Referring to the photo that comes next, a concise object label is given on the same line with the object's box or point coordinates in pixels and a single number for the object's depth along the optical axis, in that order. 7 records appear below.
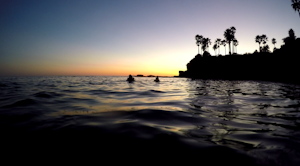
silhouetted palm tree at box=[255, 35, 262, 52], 68.31
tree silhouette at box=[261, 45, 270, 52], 86.47
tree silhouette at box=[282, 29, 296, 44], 70.74
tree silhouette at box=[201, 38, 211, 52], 79.19
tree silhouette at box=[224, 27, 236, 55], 61.94
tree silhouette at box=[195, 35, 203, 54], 80.25
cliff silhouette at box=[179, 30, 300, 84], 34.03
